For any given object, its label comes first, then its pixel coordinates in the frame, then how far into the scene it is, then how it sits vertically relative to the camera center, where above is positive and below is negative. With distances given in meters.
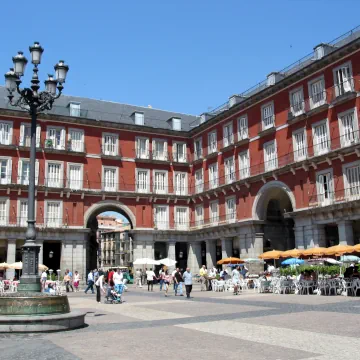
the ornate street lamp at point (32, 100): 12.65 +5.11
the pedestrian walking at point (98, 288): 20.42 -0.77
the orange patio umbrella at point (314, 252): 24.81 +0.65
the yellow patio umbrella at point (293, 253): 25.86 +0.61
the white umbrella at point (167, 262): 35.66 +0.48
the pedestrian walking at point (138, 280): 35.98 -0.84
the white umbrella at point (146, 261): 35.51 +0.60
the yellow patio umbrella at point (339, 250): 23.22 +0.65
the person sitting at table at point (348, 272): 21.11 -0.44
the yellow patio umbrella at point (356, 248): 22.53 +0.69
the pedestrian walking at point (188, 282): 22.36 -0.70
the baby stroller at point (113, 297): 20.18 -1.17
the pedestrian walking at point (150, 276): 29.66 -0.46
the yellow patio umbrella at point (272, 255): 27.20 +0.59
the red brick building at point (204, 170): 29.33 +7.86
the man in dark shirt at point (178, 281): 24.55 -0.71
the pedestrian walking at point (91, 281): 27.43 -0.61
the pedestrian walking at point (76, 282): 32.22 -0.75
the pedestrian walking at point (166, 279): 24.80 -0.59
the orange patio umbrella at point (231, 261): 32.42 +0.37
